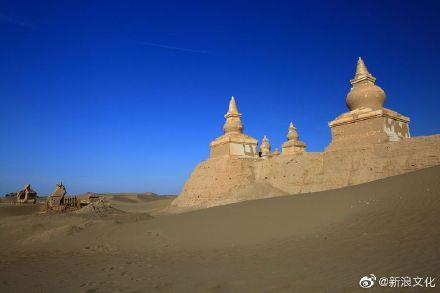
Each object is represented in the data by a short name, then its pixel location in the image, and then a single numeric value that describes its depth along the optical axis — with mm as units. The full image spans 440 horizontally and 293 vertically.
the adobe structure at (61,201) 20922
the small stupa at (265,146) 34000
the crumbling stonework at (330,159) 13672
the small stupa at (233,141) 22859
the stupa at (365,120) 15703
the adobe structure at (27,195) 30241
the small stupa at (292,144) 29516
